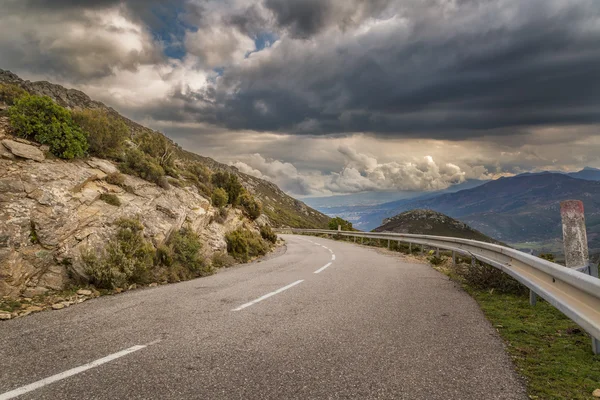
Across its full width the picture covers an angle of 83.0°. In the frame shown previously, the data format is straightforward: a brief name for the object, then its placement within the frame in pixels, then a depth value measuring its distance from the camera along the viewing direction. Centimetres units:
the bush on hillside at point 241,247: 1532
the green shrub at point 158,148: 1591
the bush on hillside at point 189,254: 1101
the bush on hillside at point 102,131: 1146
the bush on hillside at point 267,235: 2451
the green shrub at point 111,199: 1025
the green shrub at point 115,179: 1119
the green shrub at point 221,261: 1313
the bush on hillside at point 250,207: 2455
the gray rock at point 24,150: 895
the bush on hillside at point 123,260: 814
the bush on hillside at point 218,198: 1811
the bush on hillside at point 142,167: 1287
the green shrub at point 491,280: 771
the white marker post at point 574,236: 533
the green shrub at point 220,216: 1674
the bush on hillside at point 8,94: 1166
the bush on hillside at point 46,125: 973
